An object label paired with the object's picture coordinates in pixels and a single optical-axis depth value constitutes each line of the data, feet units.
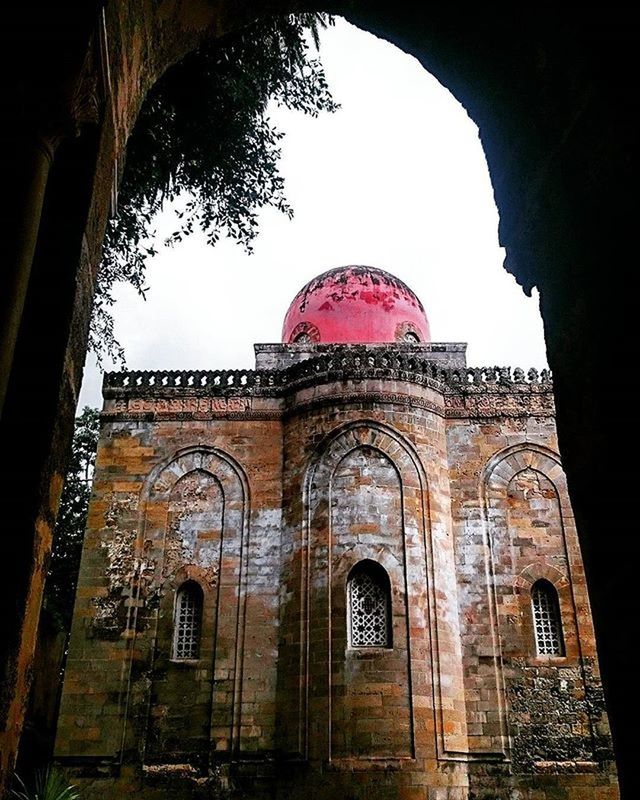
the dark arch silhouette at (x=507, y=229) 7.35
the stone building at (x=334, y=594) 39.19
